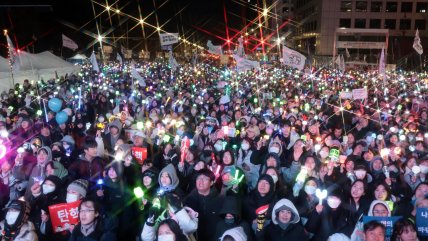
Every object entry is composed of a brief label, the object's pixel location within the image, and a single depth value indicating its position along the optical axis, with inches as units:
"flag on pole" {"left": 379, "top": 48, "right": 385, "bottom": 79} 599.7
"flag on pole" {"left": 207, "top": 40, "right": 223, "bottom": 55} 877.6
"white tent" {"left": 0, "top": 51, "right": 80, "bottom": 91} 685.9
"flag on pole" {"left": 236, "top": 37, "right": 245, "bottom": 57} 853.2
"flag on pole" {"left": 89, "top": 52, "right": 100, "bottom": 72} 705.6
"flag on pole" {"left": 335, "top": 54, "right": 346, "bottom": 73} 953.5
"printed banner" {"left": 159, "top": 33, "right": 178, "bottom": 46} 803.3
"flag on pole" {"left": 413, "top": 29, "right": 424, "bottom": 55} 733.9
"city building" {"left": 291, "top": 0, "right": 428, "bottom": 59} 2522.1
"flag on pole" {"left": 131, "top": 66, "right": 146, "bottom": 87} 558.6
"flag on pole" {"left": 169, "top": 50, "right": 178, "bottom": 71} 916.6
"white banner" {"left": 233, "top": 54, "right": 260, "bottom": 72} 623.2
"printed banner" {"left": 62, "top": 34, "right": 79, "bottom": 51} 851.2
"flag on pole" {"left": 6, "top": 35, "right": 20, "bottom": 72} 565.0
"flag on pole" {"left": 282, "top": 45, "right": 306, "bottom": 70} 607.3
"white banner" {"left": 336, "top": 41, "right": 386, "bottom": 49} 2055.1
